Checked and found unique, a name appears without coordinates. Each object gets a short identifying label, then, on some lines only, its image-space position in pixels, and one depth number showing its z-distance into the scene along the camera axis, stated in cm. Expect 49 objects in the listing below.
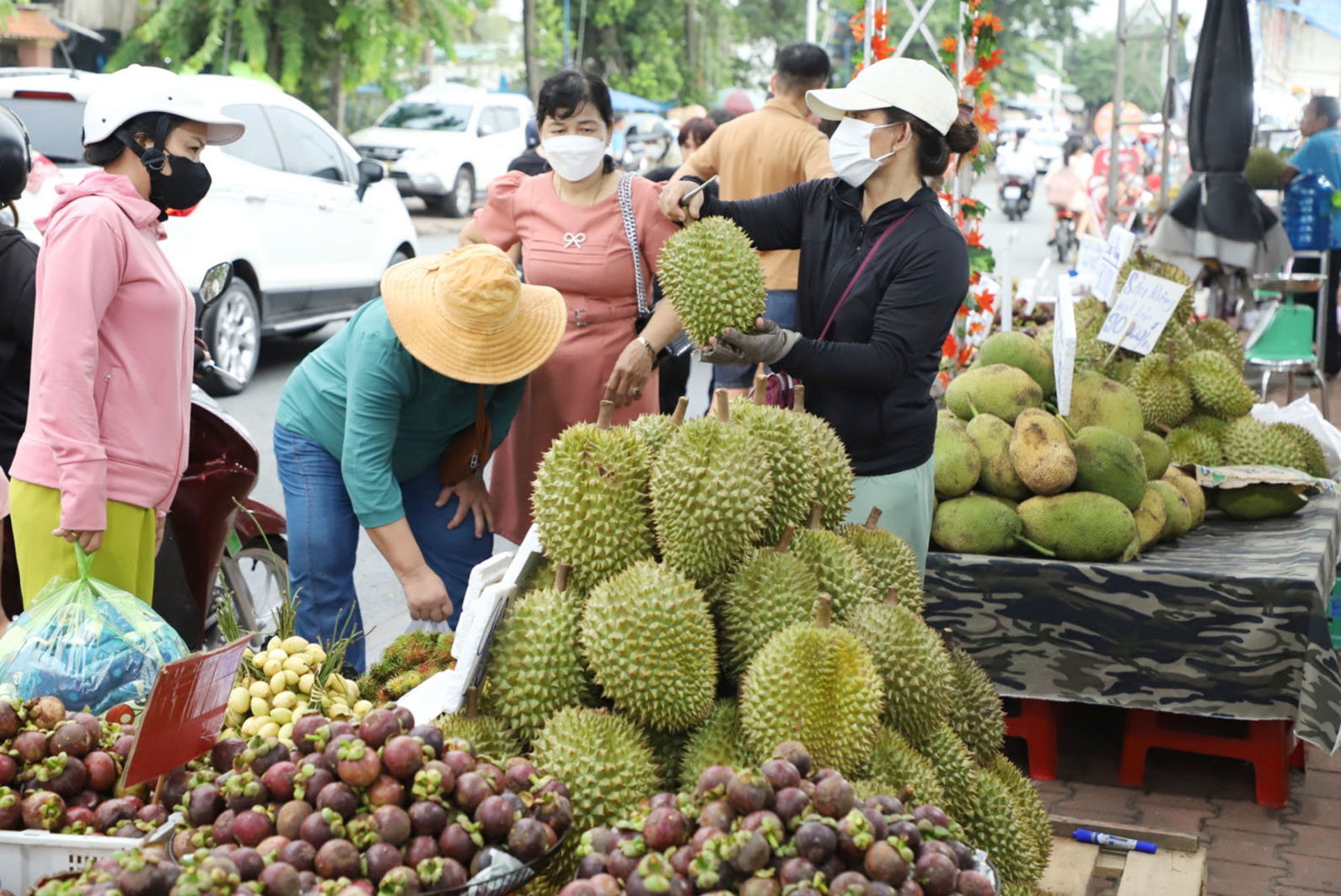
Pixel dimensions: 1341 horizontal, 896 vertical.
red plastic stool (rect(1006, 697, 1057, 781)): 397
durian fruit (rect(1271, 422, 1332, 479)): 477
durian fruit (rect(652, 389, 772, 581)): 212
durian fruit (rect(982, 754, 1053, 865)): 234
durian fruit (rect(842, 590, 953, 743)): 212
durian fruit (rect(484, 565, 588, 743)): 208
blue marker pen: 288
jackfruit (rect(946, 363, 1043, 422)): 425
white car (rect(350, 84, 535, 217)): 1941
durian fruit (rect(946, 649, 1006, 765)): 239
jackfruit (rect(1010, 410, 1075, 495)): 395
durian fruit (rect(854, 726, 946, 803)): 199
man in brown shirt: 534
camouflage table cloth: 368
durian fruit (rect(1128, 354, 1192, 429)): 480
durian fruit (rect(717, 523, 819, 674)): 213
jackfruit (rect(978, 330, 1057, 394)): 457
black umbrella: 706
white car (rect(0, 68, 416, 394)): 755
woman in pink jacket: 257
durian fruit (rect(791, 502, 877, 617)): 224
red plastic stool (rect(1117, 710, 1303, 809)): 383
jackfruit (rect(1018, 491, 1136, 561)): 384
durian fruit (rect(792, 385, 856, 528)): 240
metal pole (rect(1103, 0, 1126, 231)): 888
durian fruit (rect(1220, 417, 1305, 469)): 471
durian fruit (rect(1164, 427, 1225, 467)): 477
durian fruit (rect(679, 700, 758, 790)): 201
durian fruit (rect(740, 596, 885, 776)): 192
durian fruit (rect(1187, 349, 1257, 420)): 481
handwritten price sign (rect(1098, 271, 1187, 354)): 472
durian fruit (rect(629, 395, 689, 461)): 229
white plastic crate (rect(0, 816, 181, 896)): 168
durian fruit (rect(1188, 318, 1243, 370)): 527
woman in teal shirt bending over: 285
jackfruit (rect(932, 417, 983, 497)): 400
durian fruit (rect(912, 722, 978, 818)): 217
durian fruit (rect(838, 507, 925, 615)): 240
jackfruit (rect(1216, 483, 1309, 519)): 446
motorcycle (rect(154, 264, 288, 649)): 362
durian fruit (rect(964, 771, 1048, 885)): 219
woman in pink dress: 359
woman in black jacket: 282
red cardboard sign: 176
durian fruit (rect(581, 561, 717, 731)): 201
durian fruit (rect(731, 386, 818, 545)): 229
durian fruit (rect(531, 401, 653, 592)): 218
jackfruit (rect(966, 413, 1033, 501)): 404
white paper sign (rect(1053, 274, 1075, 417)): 388
